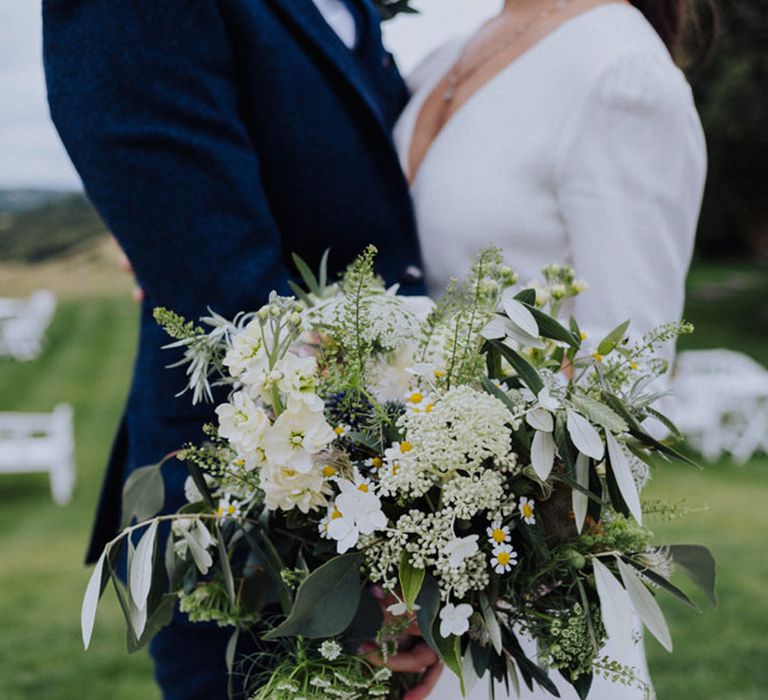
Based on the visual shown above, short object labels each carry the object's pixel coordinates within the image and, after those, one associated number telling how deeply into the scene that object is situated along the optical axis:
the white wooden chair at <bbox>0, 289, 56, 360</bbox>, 16.25
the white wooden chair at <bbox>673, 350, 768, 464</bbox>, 9.50
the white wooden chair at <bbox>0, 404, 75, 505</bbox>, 7.76
